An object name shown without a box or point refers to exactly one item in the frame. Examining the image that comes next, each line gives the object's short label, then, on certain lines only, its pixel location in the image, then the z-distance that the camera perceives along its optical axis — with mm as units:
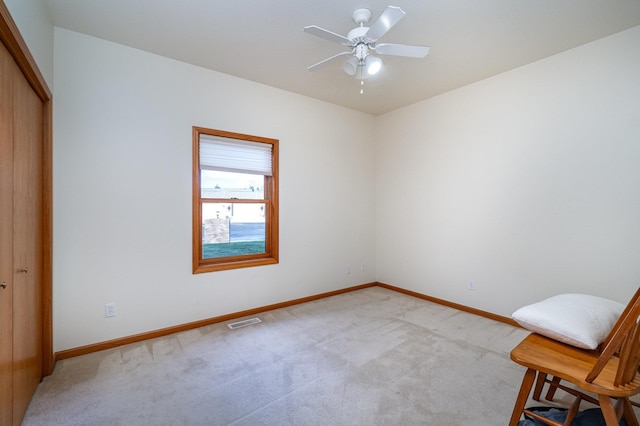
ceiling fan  1868
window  3188
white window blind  3227
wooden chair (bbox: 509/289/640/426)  1163
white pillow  1451
